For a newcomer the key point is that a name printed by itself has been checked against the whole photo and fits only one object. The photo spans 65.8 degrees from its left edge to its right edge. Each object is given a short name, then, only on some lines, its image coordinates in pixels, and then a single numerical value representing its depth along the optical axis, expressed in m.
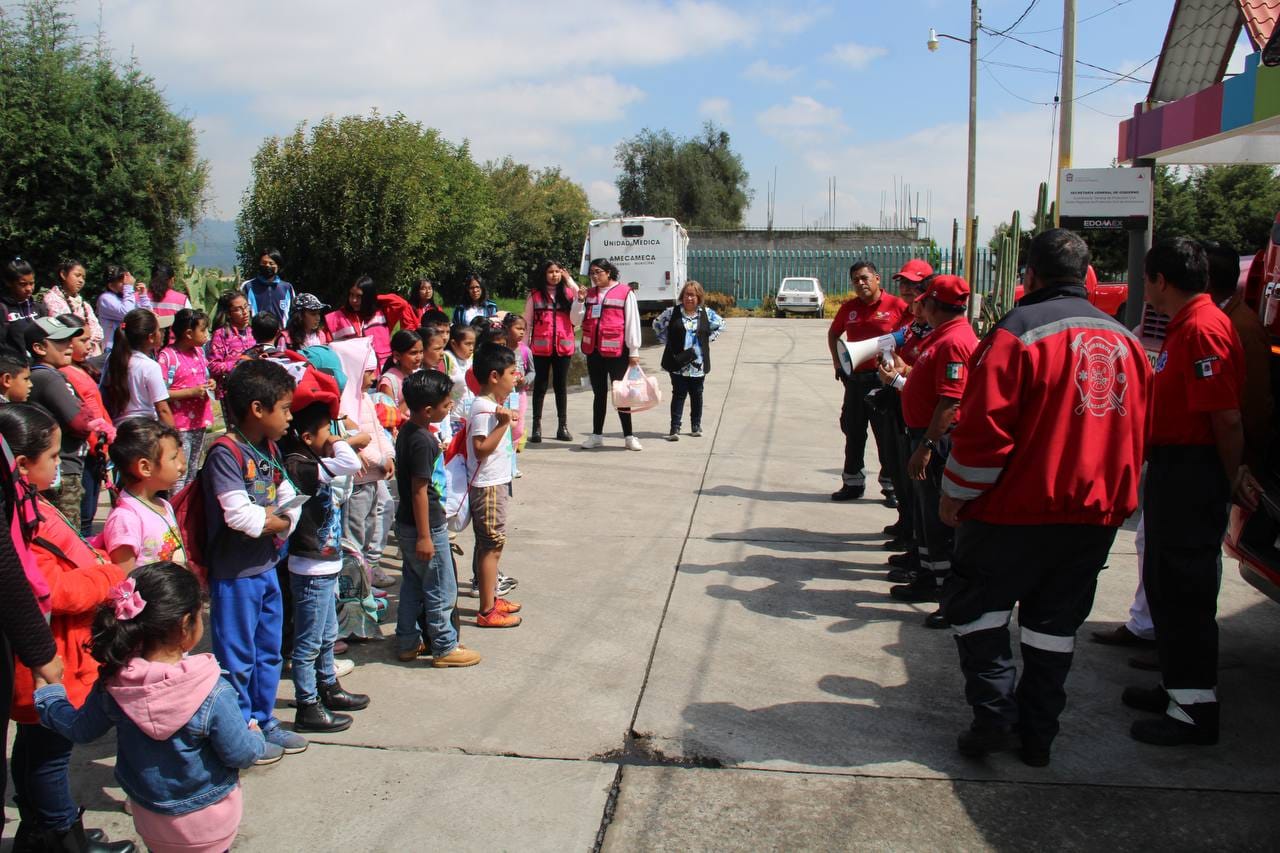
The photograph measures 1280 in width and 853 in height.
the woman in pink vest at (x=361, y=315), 8.06
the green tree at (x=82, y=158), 16.81
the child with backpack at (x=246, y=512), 3.60
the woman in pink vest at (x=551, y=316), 10.14
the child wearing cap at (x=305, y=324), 7.12
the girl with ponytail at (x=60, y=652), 3.03
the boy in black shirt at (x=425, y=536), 4.57
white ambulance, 23.36
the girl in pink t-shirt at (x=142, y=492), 3.58
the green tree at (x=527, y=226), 39.78
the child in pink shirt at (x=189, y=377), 6.99
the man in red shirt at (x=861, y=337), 7.77
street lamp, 23.42
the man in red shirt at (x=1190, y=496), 3.88
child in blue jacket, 2.65
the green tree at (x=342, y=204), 23.55
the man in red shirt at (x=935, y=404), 5.02
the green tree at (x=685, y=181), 64.19
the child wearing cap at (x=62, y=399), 5.11
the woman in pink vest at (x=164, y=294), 9.58
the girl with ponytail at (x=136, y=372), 6.34
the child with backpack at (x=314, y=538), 4.03
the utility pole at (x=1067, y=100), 13.02
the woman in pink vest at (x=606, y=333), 10.20
